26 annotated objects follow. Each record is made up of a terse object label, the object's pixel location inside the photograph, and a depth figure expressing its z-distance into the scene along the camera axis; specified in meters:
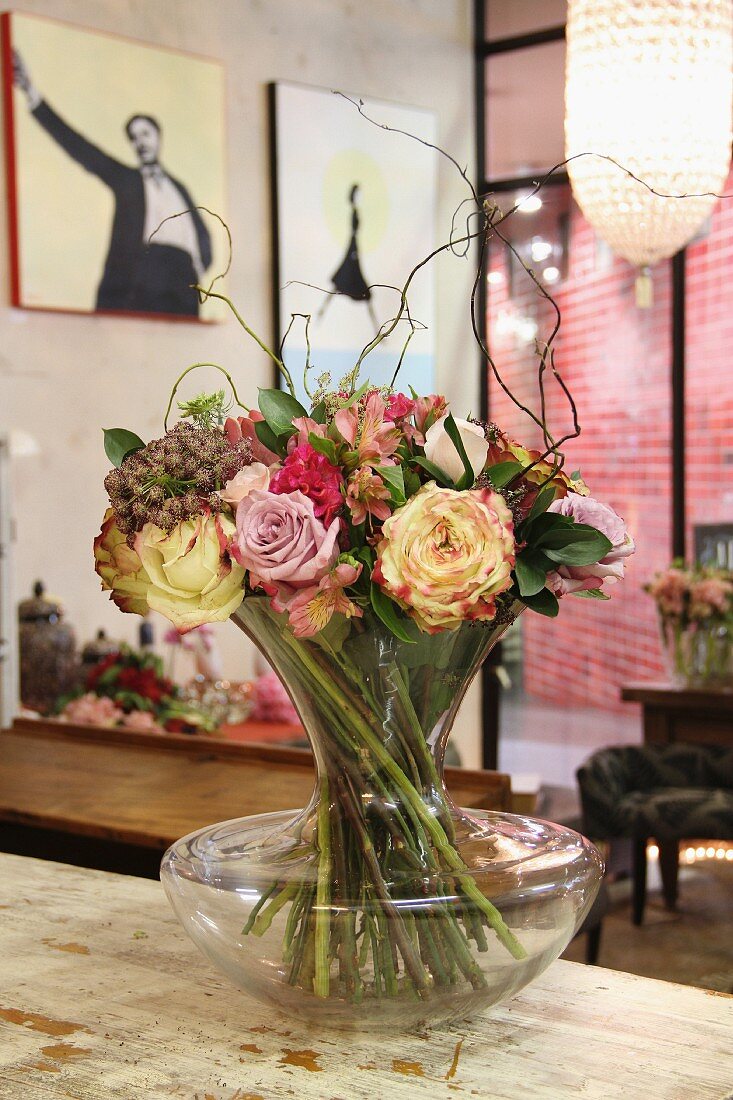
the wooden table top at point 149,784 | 1.72
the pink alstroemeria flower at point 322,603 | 0.83
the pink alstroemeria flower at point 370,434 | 0.85
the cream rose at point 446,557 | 0.81
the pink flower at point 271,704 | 3.89
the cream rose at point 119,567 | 0.91
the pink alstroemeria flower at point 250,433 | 0.91
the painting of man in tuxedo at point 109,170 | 3.95
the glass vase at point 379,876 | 0.86
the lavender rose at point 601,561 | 0.89
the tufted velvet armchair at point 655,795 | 3.60
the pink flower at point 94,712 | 3.13
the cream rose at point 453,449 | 0.87
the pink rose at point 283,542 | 0.83
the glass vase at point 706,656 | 4.25
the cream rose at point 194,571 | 0.85
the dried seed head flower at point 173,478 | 0.86
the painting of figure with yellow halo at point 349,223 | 4.89
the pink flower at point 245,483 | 0.86
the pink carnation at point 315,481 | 0.85
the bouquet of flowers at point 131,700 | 3.14
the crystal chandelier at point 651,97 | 3.38
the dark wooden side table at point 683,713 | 4.14
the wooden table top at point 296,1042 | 0.82
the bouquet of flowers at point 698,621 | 4.20
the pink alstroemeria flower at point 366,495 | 0.84
